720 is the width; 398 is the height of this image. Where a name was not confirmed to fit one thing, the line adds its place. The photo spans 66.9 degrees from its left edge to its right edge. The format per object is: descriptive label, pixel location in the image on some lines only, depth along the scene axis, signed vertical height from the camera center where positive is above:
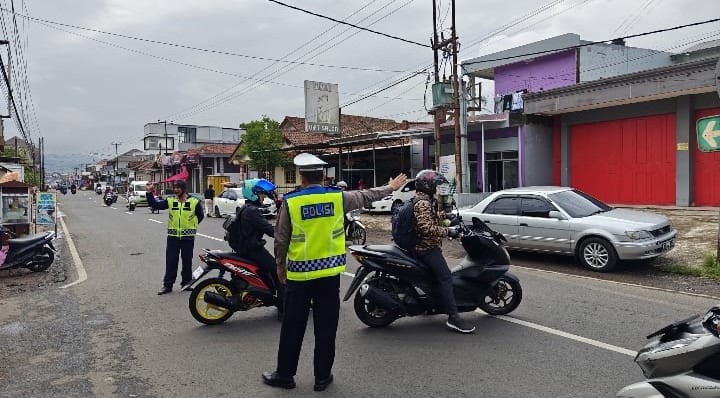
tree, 32.41 +2.42
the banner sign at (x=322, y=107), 29.38 +4.17
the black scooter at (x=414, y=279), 5.67 -1.04
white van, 34.41 -0.47
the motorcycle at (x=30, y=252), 10.02 -1.18
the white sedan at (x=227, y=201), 23.28 -0.69
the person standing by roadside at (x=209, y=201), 25.59 -0.72
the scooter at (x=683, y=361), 2.71 -0.96
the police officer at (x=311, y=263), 4.12 -0.61
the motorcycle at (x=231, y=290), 6.15 -1.19
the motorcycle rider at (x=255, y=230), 6.21 -0.52
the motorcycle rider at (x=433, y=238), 5.45 -0.58
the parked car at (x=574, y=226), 9.02 -0.84
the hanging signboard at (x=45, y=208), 16.20 -0.56
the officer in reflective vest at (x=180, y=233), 8.10 -0.70
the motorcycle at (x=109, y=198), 40.94 -0.77
